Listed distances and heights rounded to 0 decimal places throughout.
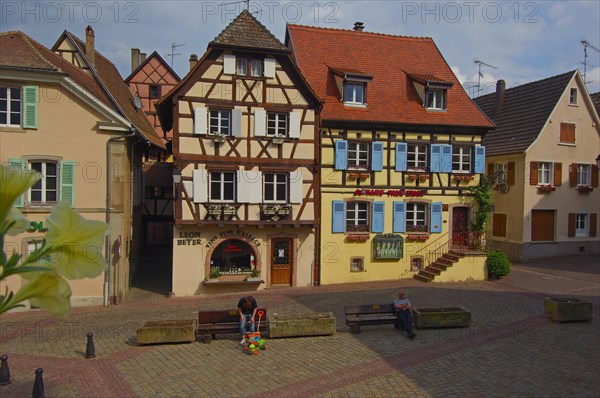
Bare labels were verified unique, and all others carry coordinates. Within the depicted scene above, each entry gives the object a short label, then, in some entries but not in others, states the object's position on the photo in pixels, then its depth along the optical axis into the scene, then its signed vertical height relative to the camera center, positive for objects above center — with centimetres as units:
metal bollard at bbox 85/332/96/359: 1139 -364
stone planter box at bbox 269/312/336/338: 1277 -344
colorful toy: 1163 -359
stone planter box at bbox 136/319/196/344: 1218 -351
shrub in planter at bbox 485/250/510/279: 2083 -291
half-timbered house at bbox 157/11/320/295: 1859 +117
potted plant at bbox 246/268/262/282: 1905 -322
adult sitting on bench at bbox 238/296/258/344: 1253 -301
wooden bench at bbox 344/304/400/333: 1342 -337
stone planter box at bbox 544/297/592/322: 1411 -327
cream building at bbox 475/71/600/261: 2548 +113
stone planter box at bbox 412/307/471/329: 1353 -339
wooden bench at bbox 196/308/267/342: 1277 -340
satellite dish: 2681 +500
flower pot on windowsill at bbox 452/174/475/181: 2182 +83
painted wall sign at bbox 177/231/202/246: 1880 -172
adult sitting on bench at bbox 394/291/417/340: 1305 -315
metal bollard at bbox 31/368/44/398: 897 -356
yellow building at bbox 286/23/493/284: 2062 +111
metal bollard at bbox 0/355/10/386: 983 -367
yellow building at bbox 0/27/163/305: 1609 +171
